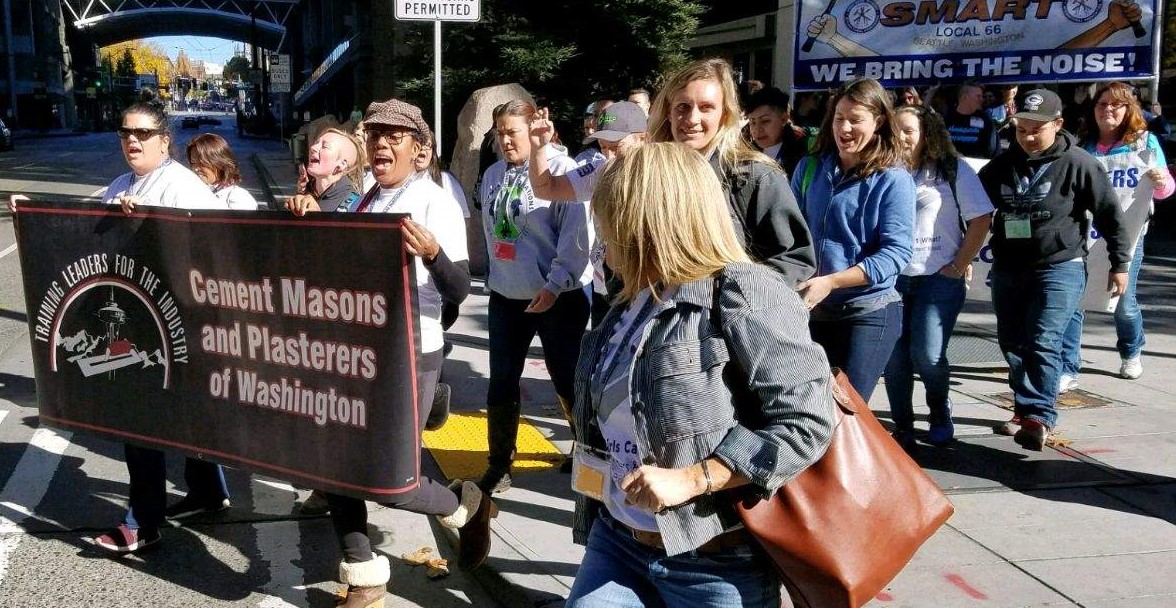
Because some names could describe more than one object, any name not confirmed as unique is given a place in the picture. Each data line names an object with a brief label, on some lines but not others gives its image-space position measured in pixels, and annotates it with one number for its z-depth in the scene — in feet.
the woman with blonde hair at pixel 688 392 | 6.59
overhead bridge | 363.97
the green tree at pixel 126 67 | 492.95
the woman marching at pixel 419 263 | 11.74
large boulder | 39.45
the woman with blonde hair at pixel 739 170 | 10.36
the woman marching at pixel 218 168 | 17.63
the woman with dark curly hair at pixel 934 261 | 17.43
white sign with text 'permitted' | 24.88
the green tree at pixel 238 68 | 536.70
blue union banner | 27.63
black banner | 11.33
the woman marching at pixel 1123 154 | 20.58
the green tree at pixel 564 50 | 49.85
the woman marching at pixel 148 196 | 13.93
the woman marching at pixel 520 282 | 15.60
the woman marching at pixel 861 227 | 13.16
